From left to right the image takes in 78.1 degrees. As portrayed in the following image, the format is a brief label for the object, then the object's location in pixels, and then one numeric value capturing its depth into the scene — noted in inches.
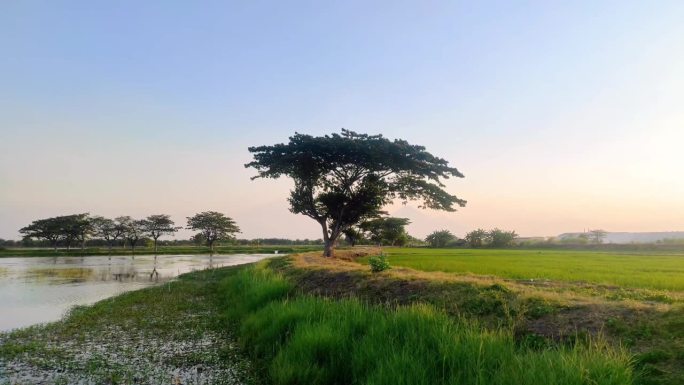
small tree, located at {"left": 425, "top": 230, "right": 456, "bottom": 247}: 3074.1
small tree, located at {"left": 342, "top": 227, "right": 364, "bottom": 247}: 2250.1
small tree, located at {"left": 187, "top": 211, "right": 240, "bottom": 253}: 3132.4
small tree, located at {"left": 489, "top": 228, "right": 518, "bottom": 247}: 2601.1
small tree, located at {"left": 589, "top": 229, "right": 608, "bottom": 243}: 3408.2
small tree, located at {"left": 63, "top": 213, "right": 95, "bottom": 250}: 2802.7
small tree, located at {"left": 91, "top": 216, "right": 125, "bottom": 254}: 3062.5
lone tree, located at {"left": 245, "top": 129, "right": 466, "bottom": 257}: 955.7
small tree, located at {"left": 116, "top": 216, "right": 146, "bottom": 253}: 3105.3
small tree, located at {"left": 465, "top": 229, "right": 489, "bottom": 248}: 2682.1
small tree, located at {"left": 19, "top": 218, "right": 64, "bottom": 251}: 2780.5
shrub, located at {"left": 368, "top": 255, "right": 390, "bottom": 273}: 514.3
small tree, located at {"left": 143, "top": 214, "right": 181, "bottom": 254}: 3110.2
